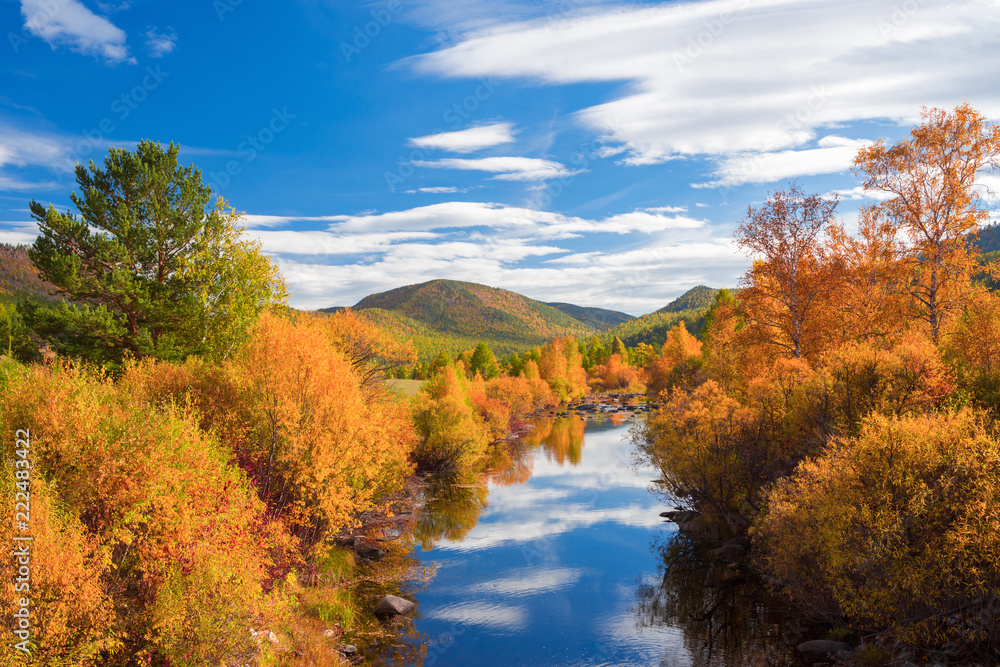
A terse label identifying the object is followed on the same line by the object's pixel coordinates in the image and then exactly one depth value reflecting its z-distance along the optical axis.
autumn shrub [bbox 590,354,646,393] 181.41
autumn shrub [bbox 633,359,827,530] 31.17
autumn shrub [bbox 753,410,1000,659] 17.38
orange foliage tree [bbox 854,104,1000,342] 28.38
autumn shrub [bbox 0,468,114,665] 13.62
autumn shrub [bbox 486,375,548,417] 105.62
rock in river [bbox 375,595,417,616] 27.55
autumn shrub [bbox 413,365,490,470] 62.16
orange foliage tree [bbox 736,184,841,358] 33.22
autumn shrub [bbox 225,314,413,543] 26.72
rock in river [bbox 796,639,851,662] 21.67
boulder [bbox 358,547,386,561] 36.31
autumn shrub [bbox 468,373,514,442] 87.31
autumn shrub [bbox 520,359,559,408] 128.50
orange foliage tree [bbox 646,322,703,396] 103.06
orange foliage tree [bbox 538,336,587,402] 145.88
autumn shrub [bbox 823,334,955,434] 25.97
